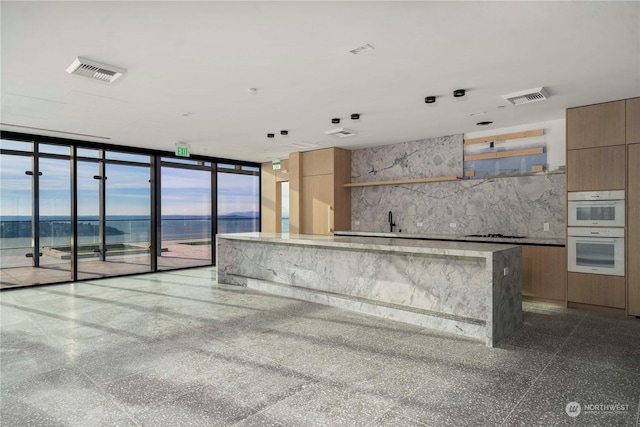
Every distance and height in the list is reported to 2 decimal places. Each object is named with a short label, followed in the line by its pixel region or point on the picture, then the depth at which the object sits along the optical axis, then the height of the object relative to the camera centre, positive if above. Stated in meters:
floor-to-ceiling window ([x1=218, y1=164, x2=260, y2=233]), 9.59 +0.39
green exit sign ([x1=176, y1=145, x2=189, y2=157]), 7.39 +1.29
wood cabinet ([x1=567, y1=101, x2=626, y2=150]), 4.61 +1.15
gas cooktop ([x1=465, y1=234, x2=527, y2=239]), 5.65 -0.40
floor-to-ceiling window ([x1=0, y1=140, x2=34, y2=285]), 6.34 +0.13
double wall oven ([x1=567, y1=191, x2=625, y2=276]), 4.61 -0.28
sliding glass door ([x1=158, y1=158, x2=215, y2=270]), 8.49 +0.14
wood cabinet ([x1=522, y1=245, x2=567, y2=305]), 5.05 -0.88
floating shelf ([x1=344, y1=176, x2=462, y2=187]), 6.53 +0.61
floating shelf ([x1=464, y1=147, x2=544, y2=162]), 5.78 +0.98
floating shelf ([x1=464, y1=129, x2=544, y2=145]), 5.77 +1.27
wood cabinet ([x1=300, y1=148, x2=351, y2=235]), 7.90 +0.46
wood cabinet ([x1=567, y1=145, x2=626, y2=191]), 4.60 +0.57
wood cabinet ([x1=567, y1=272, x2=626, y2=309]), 4.60 -1.03
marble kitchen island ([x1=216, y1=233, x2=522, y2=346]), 3.71 -0.85
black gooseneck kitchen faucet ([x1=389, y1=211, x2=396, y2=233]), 7.46 -0.23
